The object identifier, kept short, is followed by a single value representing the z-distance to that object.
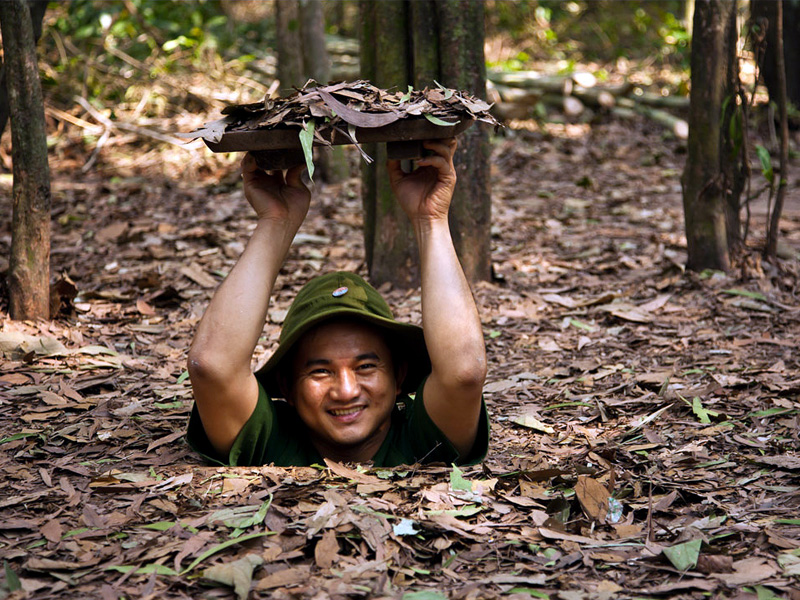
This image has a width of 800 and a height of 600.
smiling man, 2.97
